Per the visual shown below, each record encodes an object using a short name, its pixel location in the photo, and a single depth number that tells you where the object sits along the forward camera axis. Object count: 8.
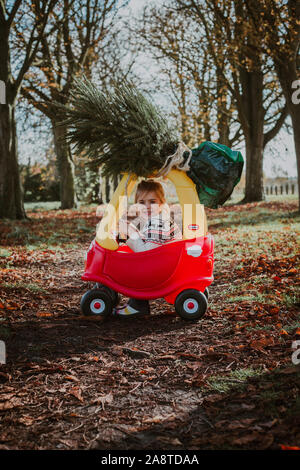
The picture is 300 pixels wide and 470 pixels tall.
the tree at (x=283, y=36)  10.55
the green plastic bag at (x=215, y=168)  4.23
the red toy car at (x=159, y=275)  4.04
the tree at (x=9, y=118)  11.10
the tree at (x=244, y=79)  13.47
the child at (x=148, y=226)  4.19
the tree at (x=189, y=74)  17.14
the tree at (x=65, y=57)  15.57
